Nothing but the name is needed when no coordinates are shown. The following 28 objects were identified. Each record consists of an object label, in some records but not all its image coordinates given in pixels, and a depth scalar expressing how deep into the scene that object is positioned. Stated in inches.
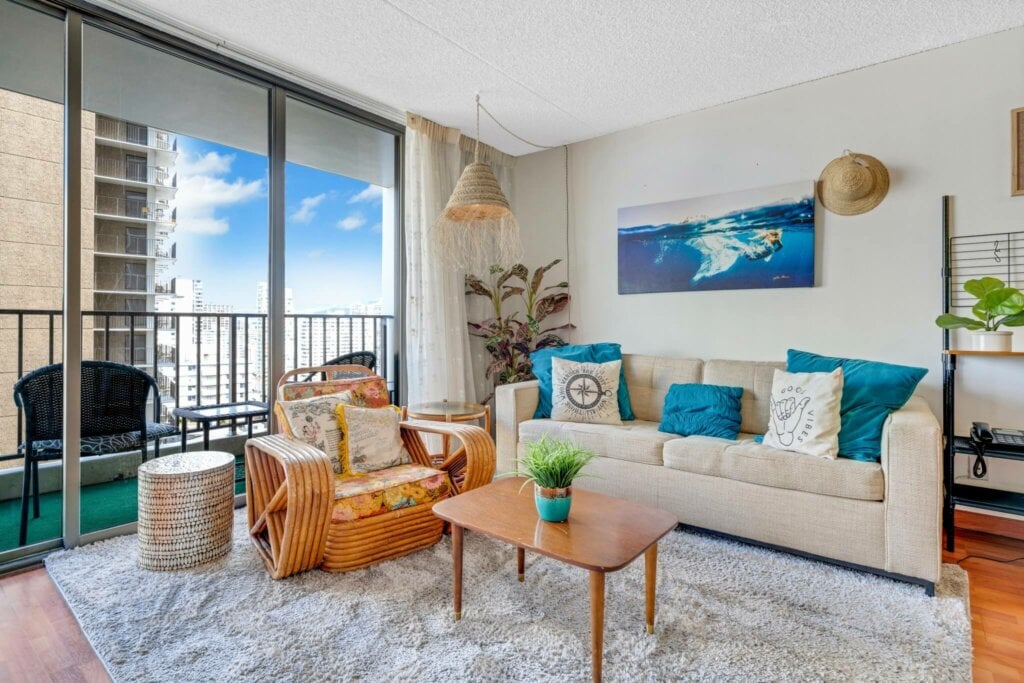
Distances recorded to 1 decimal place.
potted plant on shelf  91.0
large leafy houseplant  167.0
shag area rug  63.5
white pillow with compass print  128.7
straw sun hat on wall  117.0
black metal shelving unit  94.7
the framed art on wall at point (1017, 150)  103.4
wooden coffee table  58.6
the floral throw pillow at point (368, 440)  99.7
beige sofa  81.7
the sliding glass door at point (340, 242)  147.9
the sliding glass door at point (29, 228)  93.0
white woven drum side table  87.7
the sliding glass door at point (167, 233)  102.7
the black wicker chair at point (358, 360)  145.9
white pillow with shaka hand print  95.3
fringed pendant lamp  110.8
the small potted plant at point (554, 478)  70.1
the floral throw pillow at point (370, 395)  108.8
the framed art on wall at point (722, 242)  128.3
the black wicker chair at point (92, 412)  96.7
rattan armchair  80.6
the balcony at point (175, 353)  100.8
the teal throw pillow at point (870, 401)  94.2
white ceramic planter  95.4
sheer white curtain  147.7
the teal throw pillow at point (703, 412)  113.7
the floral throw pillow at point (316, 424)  97.0
